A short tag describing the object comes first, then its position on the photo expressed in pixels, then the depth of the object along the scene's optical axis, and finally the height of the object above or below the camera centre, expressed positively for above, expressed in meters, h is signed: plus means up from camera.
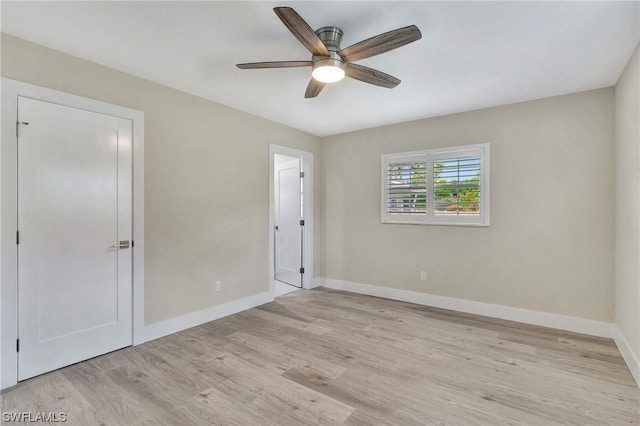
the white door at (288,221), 5.42 -0.19
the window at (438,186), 3.93 +0.35
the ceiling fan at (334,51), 1.85 +1.11
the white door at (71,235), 2.43 -0.21
